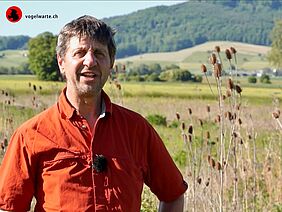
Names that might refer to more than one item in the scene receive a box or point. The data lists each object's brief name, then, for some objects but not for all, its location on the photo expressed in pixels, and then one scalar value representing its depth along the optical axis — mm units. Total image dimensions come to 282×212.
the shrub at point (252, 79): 64625
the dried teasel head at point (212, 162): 5059
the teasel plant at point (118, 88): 6011
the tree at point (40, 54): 46312
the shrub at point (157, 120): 20219
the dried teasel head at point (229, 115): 4730
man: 2990
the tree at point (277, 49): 66625
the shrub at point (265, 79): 66975
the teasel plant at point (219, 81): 4250
